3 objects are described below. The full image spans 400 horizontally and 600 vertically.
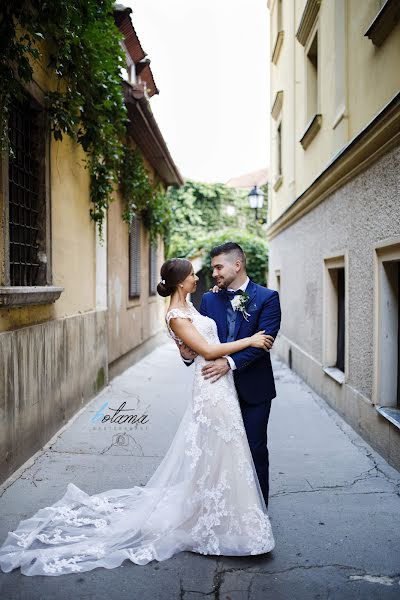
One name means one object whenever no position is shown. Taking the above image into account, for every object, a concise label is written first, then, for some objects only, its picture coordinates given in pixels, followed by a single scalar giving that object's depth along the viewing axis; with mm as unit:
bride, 3283
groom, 3689
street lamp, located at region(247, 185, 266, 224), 17391
